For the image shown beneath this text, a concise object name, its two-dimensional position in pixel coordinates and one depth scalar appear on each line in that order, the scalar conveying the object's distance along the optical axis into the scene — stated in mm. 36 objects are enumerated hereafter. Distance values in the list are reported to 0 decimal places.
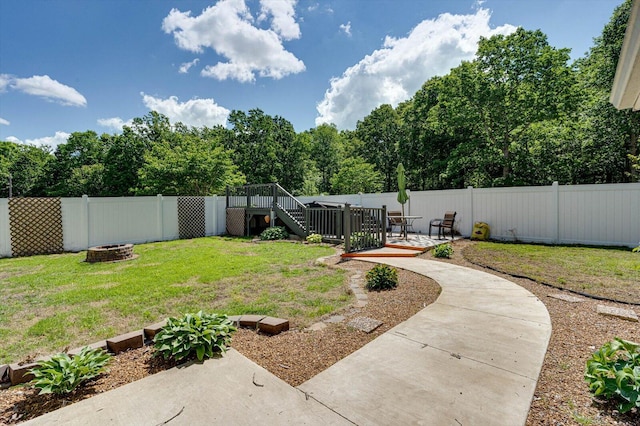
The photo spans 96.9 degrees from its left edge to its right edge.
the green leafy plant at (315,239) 9231
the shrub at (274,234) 10391
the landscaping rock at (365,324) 2962
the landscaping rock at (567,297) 3707
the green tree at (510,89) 13484
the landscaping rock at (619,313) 3105
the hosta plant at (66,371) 1898
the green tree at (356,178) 21797
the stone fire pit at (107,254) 6819
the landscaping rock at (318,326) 2977
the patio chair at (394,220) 9070
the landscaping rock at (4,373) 2191
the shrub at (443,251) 6602
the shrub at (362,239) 7299
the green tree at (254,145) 24094
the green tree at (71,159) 25906
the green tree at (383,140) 25344
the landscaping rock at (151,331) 2723
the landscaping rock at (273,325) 2869
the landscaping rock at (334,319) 3180
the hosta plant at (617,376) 1670
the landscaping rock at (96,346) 2313
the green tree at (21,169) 26531
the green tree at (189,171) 15445
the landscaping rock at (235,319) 3041
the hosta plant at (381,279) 4371
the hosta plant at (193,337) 2305
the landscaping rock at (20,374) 2145
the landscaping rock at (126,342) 2510
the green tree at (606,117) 11867
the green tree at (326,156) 30156
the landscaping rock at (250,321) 3018
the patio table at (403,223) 8680
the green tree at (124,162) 23359
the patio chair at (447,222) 8938
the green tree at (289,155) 25375
